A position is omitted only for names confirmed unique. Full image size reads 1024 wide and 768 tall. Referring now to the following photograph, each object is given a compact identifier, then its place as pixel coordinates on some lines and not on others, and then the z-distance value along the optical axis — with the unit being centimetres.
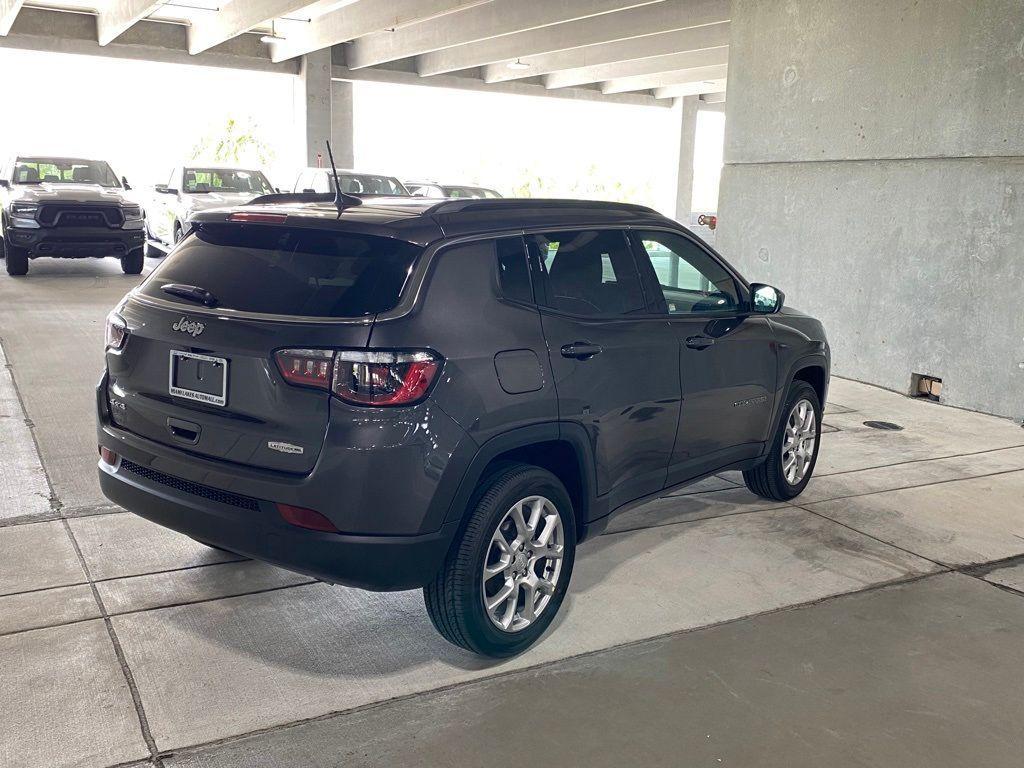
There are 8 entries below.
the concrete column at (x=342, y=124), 2684
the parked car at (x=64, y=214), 1411
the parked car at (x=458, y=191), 1898
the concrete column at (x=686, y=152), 3366
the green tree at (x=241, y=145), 4012
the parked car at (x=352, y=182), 1773
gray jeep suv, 320
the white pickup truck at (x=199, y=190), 1580
